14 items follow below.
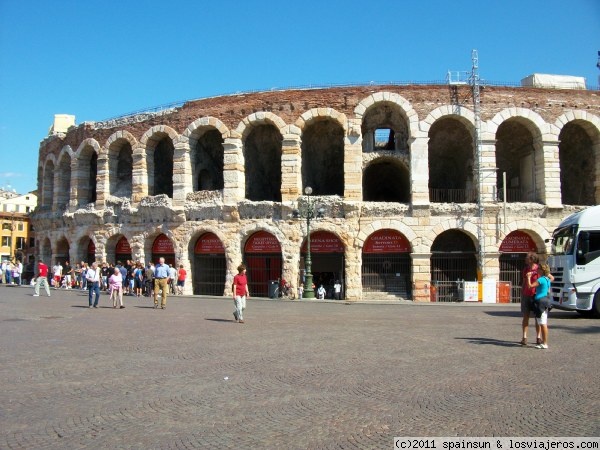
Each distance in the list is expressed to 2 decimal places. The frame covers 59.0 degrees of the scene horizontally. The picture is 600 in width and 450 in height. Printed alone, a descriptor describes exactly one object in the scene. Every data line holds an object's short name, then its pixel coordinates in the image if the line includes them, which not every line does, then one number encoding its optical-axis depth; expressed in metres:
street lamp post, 24.31
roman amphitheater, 25.23
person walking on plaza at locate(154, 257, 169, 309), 18.19
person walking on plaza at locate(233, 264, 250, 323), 14.16
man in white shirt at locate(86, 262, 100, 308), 18.45
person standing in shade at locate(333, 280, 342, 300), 25.50
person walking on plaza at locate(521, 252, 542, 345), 10.27
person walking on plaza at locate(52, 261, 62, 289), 32.25
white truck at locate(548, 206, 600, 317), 16.14
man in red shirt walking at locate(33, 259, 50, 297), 23.21
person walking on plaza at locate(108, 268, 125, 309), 18.17
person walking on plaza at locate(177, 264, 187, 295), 27.25
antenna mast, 24.80
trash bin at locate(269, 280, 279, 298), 25.73
